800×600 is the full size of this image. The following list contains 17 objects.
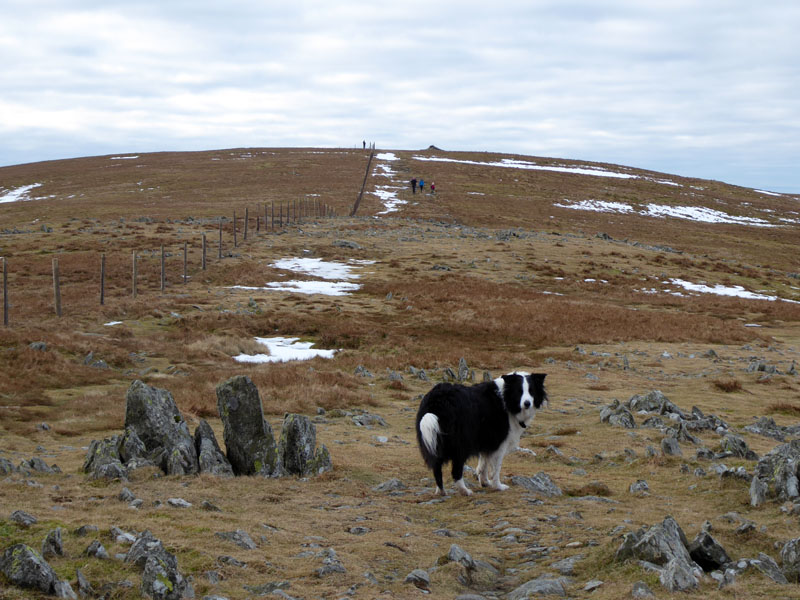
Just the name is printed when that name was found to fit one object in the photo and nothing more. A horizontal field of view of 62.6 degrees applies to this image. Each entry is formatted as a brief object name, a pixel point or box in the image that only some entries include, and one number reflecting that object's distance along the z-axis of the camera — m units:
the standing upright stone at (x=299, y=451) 11.02
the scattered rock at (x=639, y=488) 9.91
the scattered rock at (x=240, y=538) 7.27
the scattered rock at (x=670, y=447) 12.05
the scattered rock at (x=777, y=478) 8.27
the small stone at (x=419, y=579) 6.40
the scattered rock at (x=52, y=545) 6.27
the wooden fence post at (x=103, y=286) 29.11
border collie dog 9.91
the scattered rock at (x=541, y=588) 6.12
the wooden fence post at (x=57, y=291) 25.97
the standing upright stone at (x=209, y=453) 10.49
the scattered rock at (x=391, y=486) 10.55
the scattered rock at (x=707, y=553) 6.54
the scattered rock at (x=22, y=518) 6.98
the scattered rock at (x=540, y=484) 10.14
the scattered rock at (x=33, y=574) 5.40
